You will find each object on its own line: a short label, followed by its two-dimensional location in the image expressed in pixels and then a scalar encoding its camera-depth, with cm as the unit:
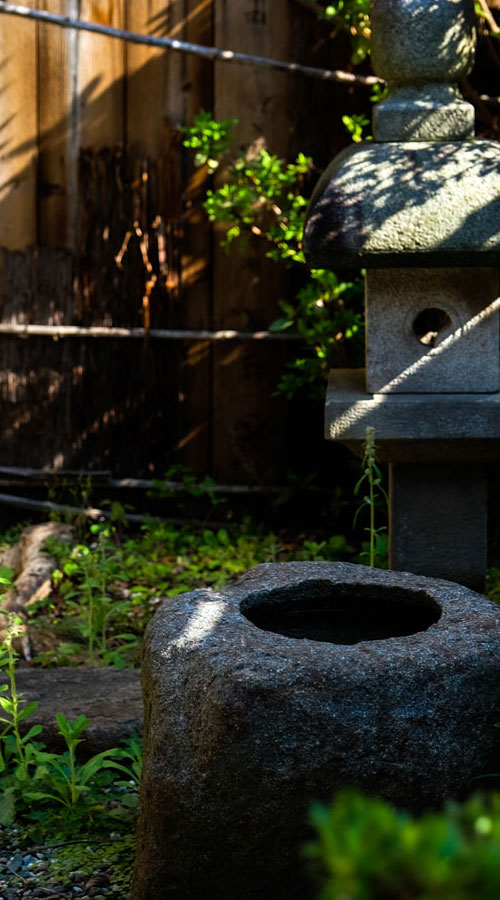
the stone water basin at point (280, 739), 208
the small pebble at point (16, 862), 260
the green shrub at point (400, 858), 75
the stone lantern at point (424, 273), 344
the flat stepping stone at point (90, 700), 307
